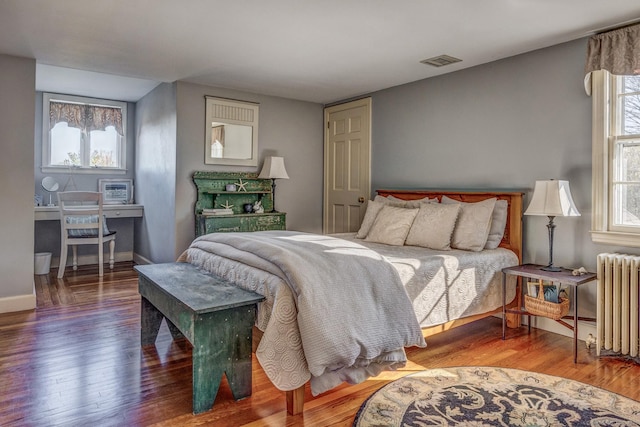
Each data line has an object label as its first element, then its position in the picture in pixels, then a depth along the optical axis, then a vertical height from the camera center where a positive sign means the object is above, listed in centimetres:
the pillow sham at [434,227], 336 -14
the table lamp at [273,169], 502 +49
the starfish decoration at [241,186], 503 +28
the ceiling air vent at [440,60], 364 +135
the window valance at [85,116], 581 +133
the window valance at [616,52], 277 +110
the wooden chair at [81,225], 501 -21
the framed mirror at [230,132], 480 +92
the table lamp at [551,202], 291 +6
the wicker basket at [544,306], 293 -69
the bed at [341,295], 201 -50
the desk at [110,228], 525 -30
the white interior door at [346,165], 511 +58
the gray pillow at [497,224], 341 -11
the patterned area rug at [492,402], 197 -100
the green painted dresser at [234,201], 466 +9
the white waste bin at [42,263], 516 -70
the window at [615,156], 291 +40
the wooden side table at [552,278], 274 -46
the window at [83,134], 578 +108
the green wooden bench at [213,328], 202 -61
